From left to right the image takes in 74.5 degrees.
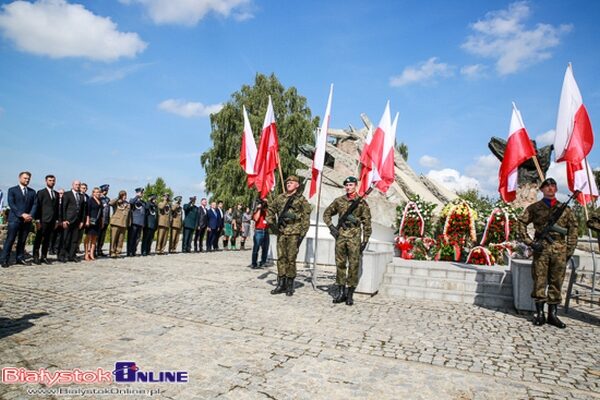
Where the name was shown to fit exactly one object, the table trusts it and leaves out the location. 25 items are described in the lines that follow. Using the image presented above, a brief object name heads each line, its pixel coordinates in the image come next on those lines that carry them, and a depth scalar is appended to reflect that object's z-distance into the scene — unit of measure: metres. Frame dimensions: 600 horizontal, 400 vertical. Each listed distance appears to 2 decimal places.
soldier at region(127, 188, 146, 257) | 11.42
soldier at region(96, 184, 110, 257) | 10.63
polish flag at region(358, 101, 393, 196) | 8.01
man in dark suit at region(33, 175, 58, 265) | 8.91
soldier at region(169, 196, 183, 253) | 13.35
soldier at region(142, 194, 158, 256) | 11.91
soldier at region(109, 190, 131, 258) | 10.87
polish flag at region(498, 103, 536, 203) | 7.03
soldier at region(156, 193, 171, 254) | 12.76
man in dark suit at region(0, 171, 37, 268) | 8.34
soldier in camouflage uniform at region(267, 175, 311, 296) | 6.88
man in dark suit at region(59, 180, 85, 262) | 9.44
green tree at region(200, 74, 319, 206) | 29.30
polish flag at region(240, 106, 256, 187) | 9.16
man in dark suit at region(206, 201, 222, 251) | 14.71
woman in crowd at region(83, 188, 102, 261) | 9.98
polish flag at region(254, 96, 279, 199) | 8.45
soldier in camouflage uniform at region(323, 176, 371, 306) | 6.46
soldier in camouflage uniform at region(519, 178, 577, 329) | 5.46
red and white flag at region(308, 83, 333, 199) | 7.59
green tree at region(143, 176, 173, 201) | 59.75
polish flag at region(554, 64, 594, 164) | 6.10
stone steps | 7.08
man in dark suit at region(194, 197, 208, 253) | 14.11
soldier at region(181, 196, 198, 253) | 13.70
